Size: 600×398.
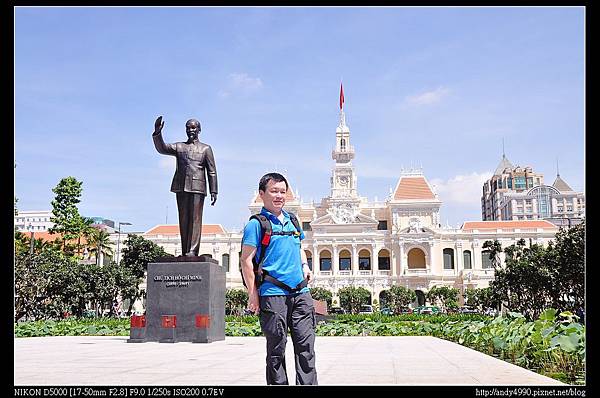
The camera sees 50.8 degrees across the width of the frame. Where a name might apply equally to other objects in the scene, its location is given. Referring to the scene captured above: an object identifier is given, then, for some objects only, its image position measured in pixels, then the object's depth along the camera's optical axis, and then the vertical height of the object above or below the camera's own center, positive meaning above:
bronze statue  13.23 +0.95
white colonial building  66.69 -1.69
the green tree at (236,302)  56.16 -6.83
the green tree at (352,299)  57.97 -6.88
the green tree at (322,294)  58.09 -6.49
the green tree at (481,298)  42.26 -5.75
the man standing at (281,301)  5.03 -0.61
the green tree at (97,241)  49.69 -1.13
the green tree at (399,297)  58.28 -6.84
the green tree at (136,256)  40.91 -1.94
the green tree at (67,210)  46.22 +1.26
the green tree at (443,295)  59.78 -6.75
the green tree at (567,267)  26.28 -1.98
